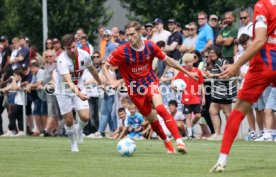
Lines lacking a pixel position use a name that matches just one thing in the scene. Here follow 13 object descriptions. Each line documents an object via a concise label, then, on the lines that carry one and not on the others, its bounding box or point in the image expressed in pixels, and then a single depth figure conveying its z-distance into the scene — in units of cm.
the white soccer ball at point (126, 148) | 1578
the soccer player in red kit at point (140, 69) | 1672
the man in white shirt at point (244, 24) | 2184
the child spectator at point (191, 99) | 2234
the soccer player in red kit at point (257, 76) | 1202
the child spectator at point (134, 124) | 2309
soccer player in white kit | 1745
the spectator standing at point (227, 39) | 2242
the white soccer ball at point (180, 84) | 2220
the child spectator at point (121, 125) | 2339
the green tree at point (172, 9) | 3334
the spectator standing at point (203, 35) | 2345
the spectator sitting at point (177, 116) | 2273
